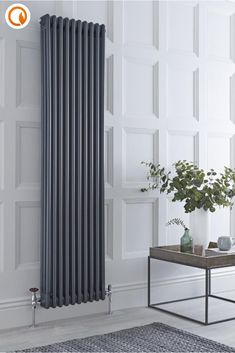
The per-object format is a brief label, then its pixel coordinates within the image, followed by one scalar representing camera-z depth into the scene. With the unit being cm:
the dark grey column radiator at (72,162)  345
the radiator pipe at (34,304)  346
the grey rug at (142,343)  301
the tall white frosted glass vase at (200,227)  380
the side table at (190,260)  353
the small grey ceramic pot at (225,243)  380
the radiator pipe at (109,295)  373
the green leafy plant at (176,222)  401
